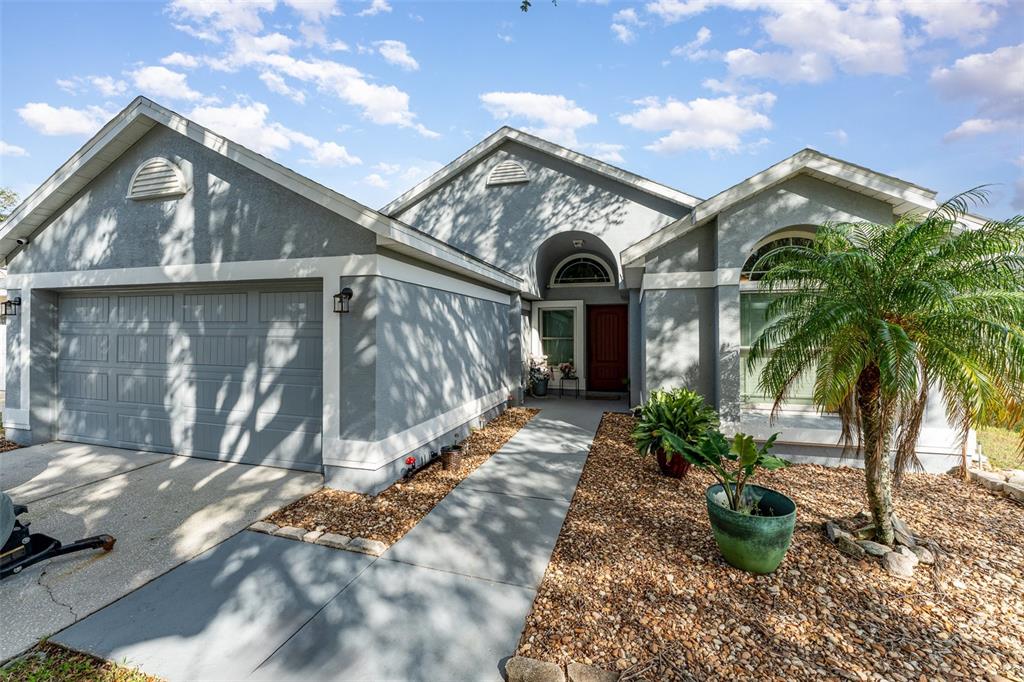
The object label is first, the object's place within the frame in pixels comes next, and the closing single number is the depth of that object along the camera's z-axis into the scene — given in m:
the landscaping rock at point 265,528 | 3.99
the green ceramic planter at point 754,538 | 3.25
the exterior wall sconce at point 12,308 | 6.83
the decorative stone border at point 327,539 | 3.70
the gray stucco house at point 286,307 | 5.03
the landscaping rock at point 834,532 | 3.80
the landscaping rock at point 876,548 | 3.52
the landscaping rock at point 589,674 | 2.29
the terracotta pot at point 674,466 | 5.33
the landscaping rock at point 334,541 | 3.75
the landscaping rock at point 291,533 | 3.89
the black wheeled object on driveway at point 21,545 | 3.19
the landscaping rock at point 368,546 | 3.66
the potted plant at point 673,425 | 5.40
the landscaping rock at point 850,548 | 3.58
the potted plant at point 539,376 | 11.94
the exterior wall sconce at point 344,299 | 4.89
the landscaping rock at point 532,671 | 2.29
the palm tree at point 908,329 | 3.23
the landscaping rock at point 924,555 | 3.49
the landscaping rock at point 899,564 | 3.35
